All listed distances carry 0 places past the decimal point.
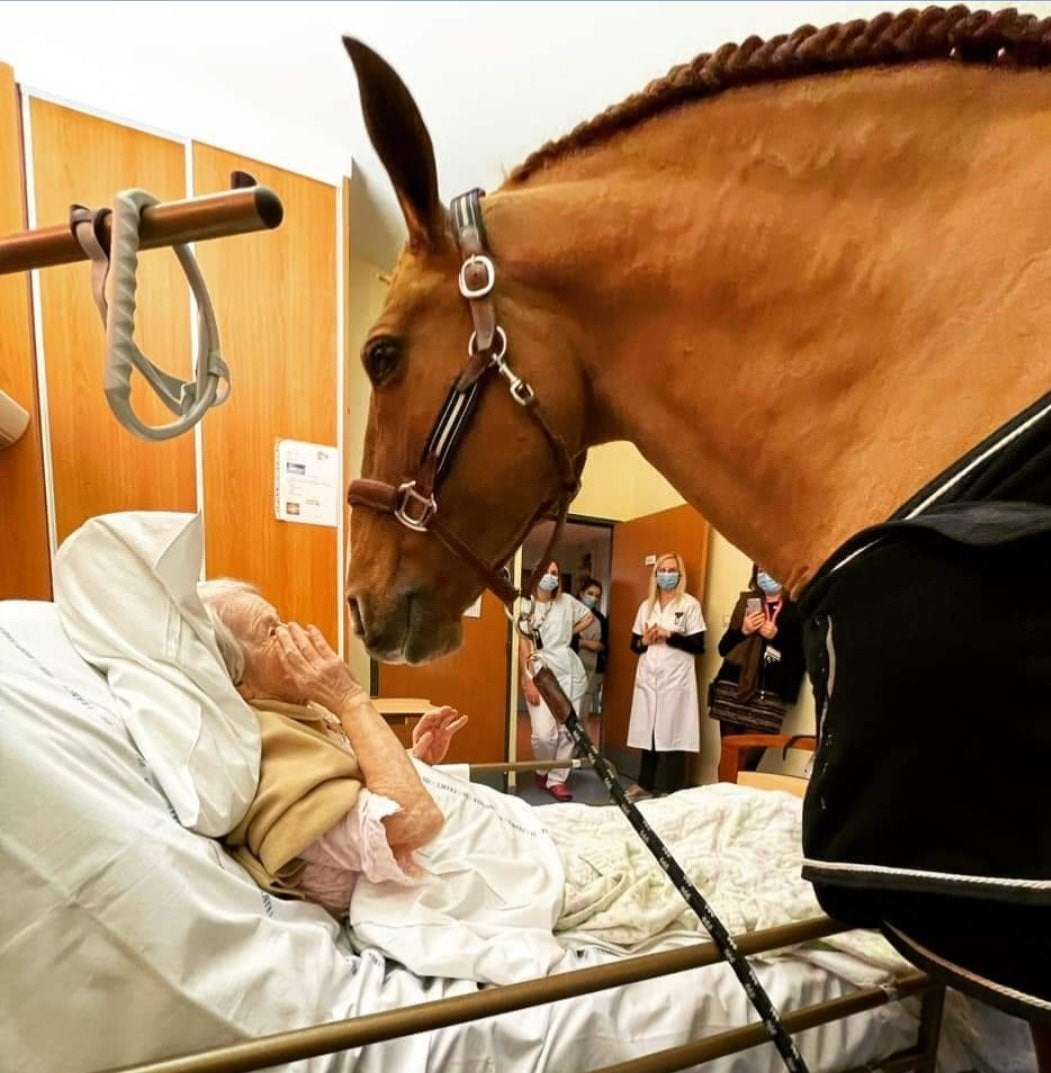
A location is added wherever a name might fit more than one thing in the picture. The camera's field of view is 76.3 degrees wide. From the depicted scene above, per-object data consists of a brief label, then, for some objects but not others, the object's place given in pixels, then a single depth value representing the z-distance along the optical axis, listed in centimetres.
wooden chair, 170
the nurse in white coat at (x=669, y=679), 322
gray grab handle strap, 42
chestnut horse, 41
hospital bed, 53
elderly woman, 78
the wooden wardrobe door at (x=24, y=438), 170
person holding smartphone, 271
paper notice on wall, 209
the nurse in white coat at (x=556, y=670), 332
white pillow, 72
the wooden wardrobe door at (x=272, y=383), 201
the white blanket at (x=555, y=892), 78
